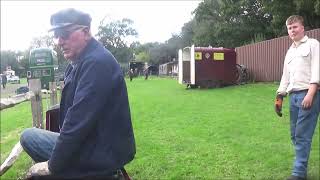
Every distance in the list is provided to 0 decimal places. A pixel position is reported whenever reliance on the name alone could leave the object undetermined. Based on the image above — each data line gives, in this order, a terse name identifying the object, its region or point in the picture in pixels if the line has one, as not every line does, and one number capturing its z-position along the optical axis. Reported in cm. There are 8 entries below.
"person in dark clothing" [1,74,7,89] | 2416
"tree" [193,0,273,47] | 2631
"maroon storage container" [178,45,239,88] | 1362
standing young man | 290
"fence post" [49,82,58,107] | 518
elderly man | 175
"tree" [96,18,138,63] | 5002
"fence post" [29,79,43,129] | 416
